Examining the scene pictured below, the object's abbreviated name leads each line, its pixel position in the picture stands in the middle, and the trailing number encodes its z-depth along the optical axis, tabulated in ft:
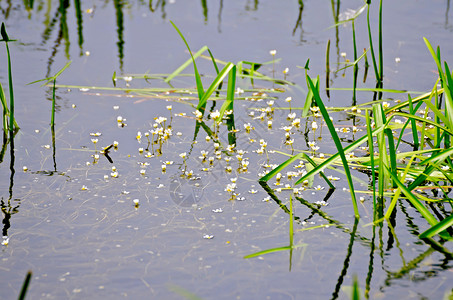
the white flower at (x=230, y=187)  21.67
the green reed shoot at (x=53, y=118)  25.08
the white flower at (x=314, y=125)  25.96
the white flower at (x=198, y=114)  27.92
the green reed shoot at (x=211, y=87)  25.53
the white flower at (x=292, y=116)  27.45
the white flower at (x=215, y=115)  27.77
